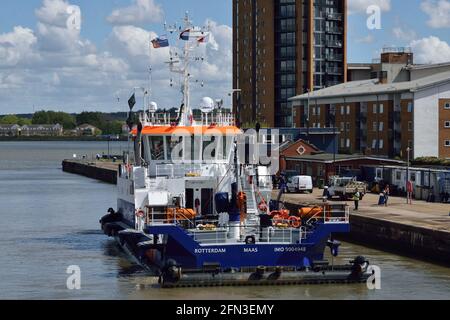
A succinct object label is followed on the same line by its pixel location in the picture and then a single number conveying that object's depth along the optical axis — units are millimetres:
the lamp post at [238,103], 157025
